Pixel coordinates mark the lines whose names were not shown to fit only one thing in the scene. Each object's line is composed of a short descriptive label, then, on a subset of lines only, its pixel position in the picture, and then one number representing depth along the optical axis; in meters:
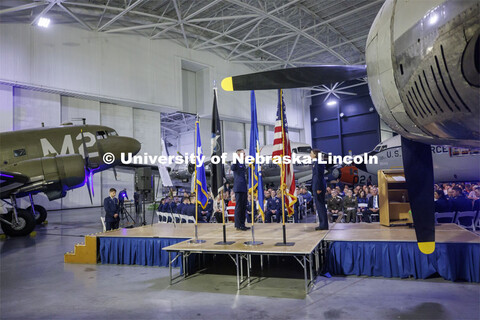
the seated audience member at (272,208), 9.70
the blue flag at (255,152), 6.19
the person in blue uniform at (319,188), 6.21
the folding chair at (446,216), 7.14
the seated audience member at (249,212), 9.57
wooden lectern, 6.35
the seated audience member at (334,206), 9.39
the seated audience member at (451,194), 7.44
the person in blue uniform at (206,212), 9.00
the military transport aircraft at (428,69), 1.35
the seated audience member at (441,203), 7.05
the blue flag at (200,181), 6.74
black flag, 5.97
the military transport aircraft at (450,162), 11.53
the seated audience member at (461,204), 7.10
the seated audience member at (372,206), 8.78
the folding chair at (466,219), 7.16
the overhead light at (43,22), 15.06
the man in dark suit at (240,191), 6.64
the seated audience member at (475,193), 8.38
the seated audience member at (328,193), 10.80
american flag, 5.40
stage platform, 4.62
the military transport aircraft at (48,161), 9.19
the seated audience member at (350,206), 9.07
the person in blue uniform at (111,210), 8.67
